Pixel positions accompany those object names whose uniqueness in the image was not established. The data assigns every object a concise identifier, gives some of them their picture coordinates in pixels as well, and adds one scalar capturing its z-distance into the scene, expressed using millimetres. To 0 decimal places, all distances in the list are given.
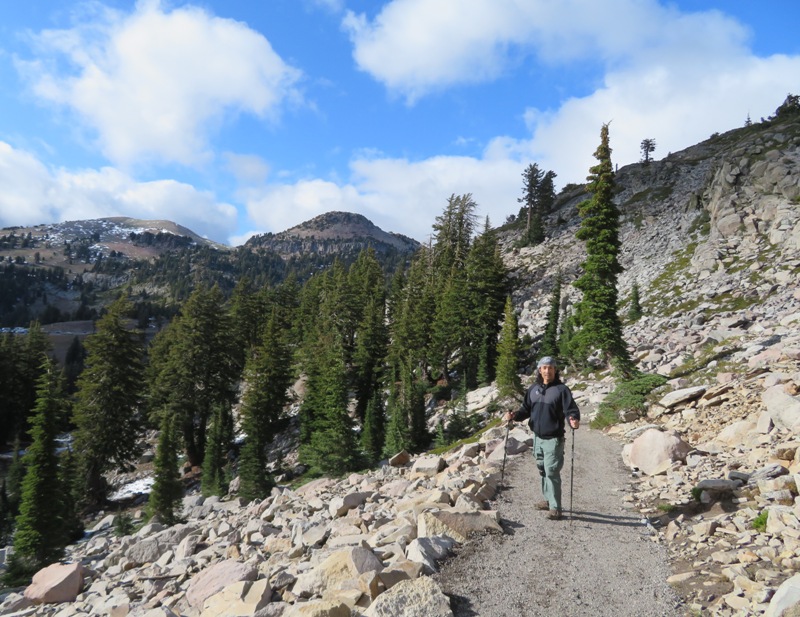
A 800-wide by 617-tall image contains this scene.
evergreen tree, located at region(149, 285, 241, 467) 40281
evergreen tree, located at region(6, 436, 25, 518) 36712
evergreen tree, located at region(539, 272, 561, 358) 42750
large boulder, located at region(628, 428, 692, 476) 11500
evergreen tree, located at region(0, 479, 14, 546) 32594
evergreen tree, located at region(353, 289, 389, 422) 47469
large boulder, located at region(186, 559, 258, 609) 7449
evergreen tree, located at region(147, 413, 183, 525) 23938
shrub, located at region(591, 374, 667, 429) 18828
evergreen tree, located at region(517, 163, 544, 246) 78000
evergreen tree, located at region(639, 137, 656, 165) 103750
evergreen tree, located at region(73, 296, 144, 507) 34000
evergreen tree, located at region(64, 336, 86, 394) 106125
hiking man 8297
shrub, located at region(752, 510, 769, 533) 6680
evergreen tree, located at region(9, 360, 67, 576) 21250
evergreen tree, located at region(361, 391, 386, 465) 35712
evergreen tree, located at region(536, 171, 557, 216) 84188
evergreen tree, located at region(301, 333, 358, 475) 30984
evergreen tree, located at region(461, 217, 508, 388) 44406
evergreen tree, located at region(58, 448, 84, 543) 25752
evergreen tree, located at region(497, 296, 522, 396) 34656
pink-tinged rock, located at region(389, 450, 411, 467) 18000
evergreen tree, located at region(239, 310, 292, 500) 38625
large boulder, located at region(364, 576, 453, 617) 5227
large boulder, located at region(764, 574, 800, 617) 4418
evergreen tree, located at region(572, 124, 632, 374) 25484
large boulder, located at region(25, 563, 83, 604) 10914
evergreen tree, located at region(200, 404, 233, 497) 33906
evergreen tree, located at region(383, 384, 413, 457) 32500
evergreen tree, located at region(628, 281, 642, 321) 42469
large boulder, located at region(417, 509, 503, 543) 7508
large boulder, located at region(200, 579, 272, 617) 6105
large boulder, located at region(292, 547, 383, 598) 6328
